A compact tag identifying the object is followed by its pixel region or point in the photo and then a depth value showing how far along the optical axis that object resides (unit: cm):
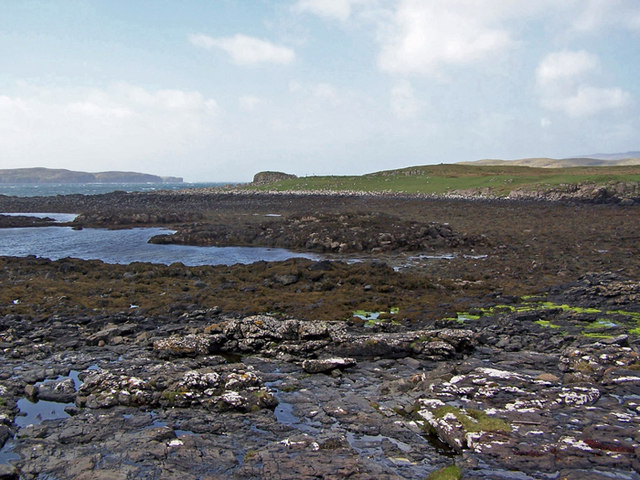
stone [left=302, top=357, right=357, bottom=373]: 1320
